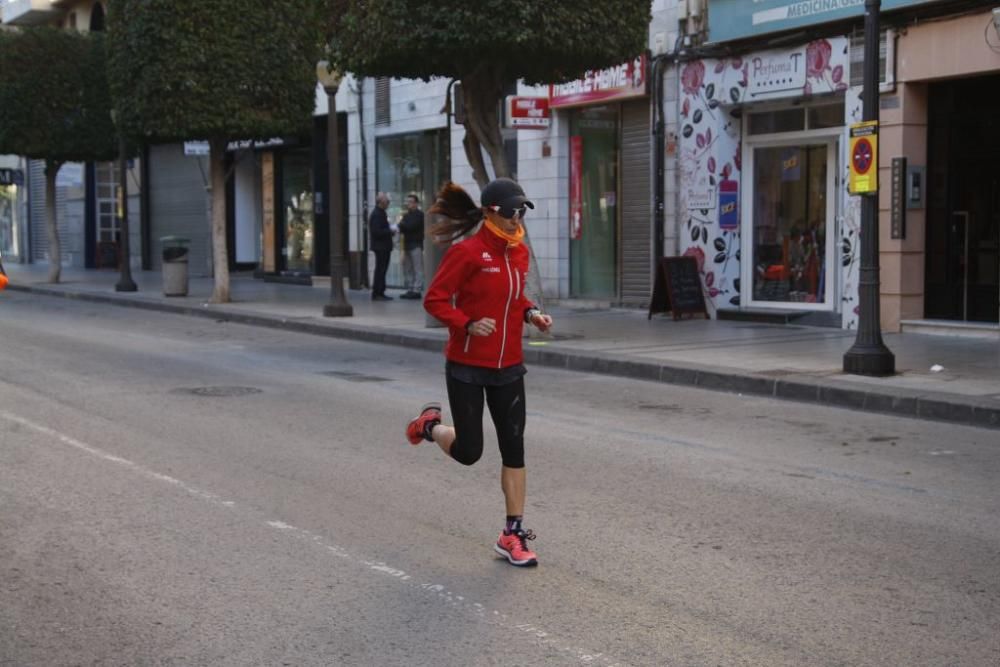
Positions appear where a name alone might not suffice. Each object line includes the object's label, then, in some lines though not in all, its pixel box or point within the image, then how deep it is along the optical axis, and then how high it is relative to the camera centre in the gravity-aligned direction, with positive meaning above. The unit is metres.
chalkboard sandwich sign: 18.42 -0.47
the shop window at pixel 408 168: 25.06 +1.91
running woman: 5.83 -0.33
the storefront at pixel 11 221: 48.84 +1.67
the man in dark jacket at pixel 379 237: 23.94 +0.44
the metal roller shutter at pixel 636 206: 19.94 +0.84
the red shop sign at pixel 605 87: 19.52 +2.80
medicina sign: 16.17 +3.32
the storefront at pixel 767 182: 17.27 +1.11
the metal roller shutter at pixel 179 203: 35.12 +1.71
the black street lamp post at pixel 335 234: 19.92 +0.41
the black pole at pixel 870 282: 11.91 -0.25
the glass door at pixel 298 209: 29.59 +1.24
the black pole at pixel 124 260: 27.18 +0.03
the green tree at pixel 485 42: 14.36 +2.60
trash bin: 25.53 -0.13
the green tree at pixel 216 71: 21.73 +3.43
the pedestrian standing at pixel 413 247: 23.16 +0.23
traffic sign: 11.95 +0.96
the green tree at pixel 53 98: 29.09 +3.91
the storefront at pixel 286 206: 28.58 +1.35
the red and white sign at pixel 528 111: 17.45 +2.08
